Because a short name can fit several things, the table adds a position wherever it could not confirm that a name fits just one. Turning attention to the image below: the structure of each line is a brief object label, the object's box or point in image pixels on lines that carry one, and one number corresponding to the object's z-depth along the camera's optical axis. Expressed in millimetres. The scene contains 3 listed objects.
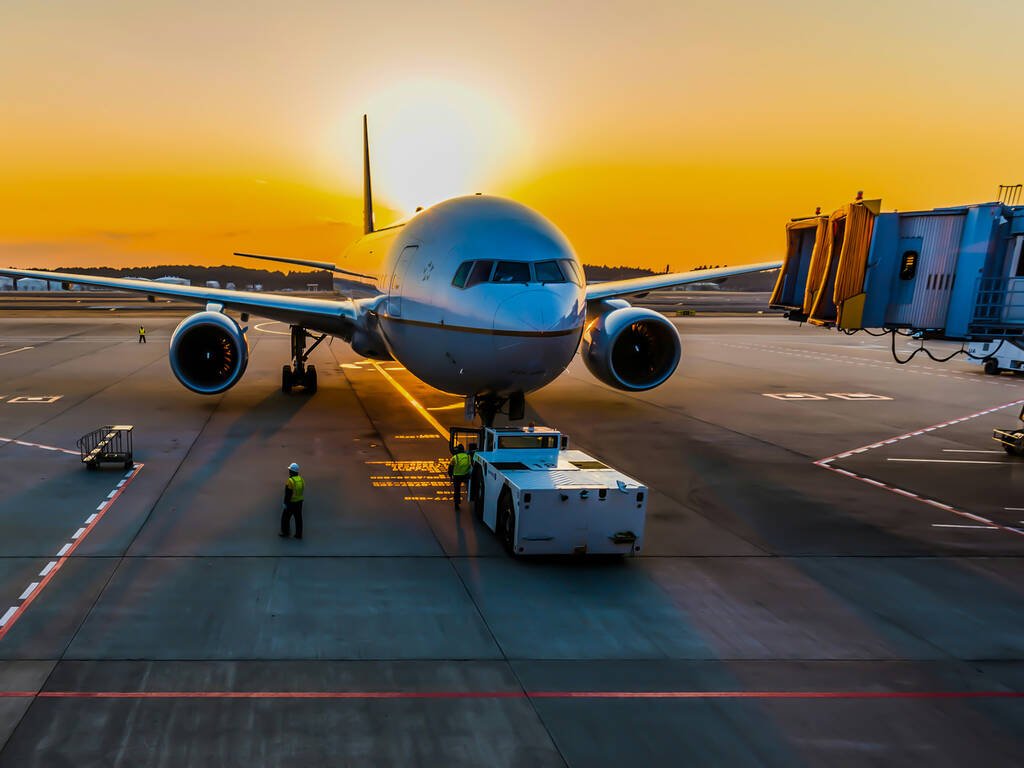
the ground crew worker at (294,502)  12180
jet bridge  16938
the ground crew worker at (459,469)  14102
